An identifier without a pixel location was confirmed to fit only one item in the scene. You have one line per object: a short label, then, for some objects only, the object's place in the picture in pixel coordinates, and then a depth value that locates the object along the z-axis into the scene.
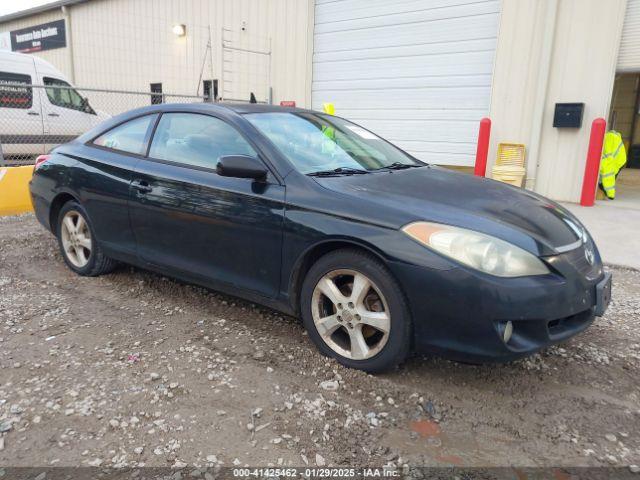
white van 9.40
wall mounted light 13.69
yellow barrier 6.51
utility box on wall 7.70
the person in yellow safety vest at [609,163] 8.21
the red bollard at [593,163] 7.53
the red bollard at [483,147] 8.52
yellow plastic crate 8.32
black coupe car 2.36
